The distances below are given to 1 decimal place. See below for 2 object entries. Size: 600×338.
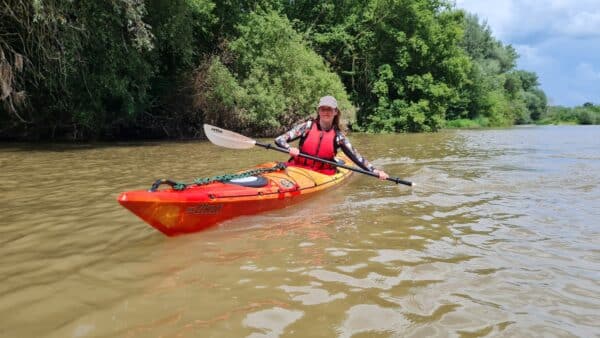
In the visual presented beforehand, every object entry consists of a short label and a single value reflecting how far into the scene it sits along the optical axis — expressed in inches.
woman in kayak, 221.0
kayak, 135.0
